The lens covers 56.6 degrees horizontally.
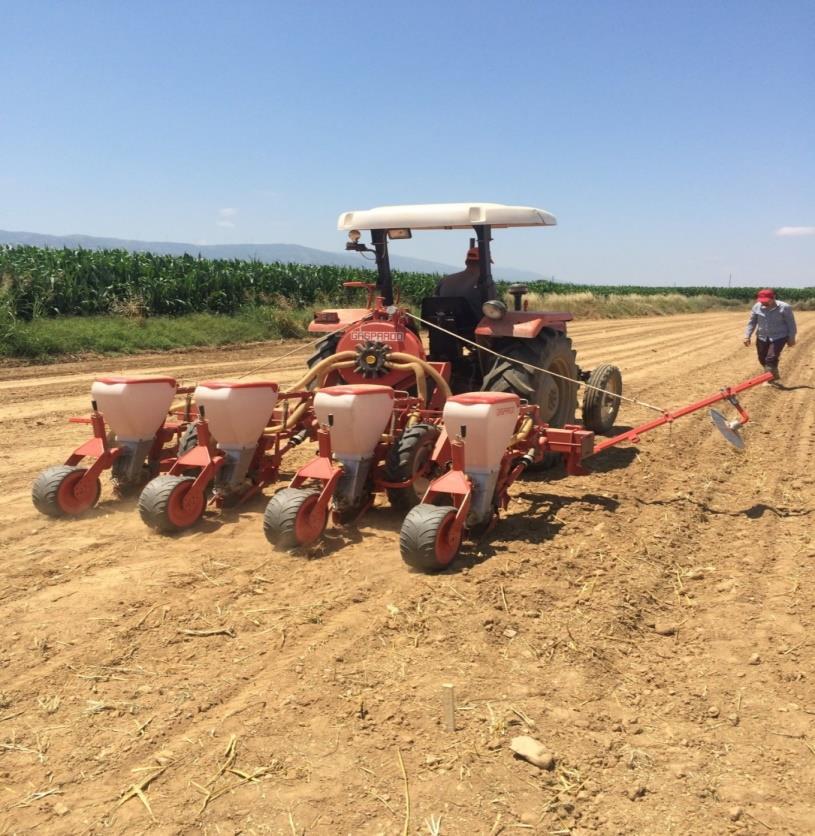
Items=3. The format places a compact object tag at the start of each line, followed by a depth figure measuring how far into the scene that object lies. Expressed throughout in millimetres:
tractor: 5699
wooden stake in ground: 2654
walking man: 10773
